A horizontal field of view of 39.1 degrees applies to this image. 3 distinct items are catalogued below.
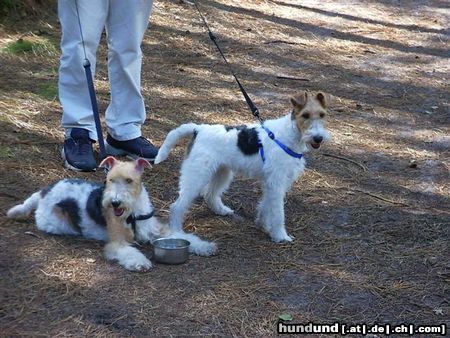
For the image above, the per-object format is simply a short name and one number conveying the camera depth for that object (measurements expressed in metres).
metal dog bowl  4.40
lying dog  4.43
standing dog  4.90
